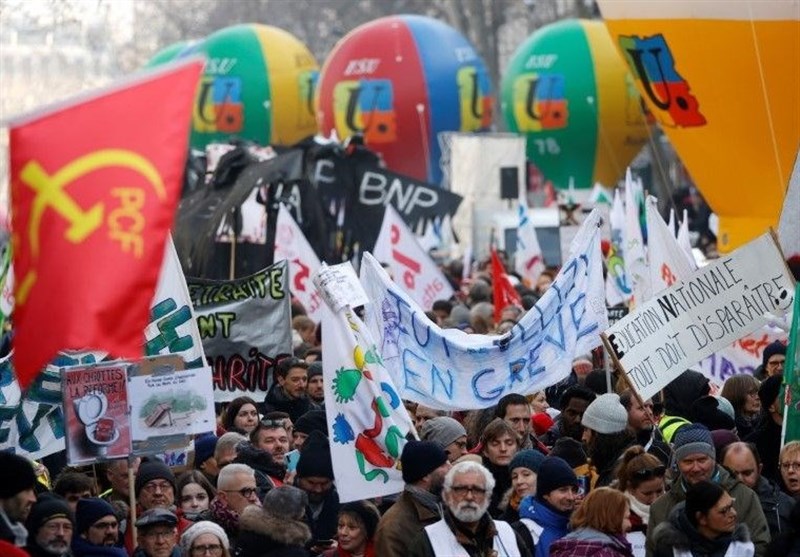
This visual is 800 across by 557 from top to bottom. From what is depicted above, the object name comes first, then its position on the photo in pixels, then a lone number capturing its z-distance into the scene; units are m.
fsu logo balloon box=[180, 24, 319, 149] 66.44
